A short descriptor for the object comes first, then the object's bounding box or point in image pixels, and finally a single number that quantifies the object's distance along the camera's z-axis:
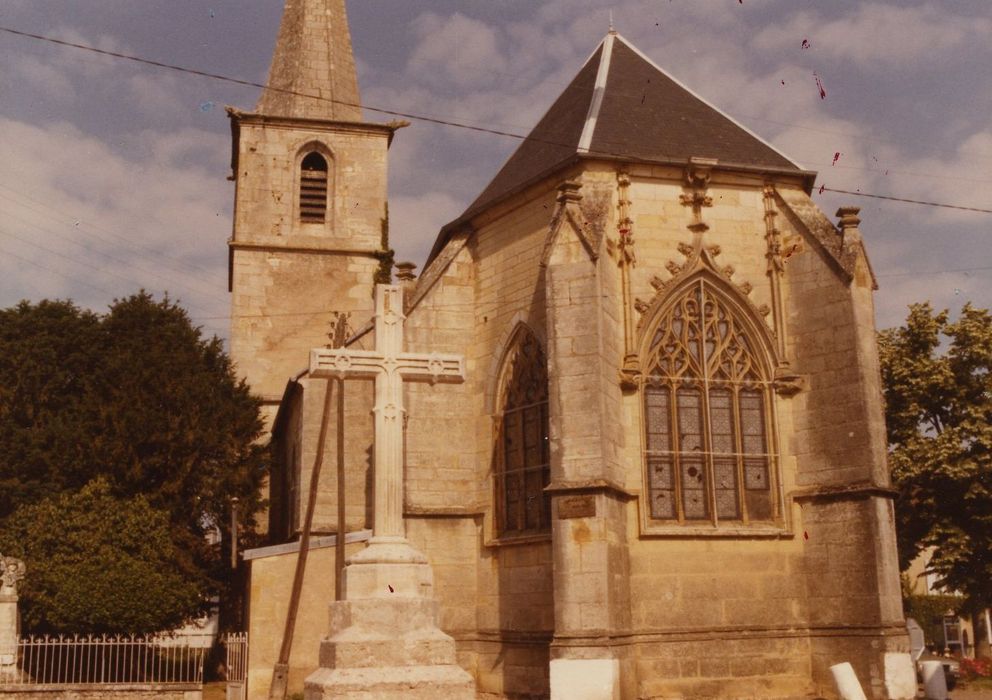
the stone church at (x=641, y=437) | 12.96
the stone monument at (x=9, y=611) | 15.34
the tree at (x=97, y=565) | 16.73
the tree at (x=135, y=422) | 19.92
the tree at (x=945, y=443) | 19.70
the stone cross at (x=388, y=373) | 9.01
